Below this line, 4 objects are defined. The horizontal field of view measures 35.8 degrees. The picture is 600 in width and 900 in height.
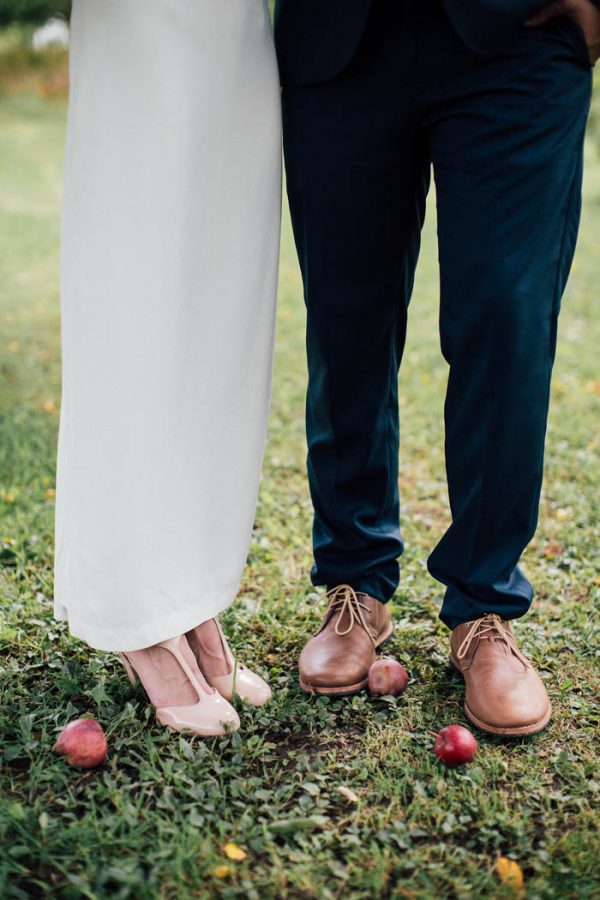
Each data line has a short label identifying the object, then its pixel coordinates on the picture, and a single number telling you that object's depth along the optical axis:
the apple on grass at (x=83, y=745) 1.92
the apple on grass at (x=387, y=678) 2.23
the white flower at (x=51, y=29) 4.78
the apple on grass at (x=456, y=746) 1.96
